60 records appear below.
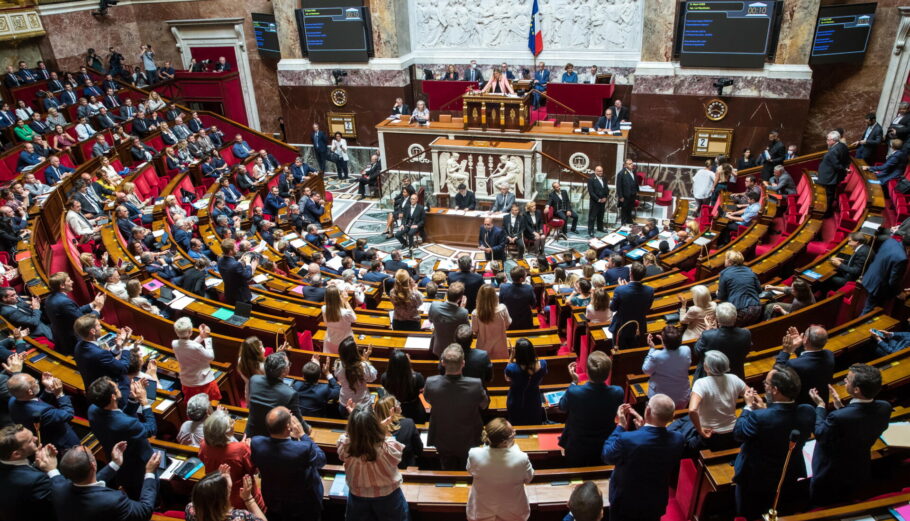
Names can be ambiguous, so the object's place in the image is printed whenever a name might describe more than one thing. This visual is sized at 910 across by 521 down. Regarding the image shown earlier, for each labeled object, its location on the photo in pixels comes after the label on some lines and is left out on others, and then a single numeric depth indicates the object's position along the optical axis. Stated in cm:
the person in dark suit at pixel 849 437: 354
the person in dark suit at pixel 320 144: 1662
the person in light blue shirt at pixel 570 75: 1556
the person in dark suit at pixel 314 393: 457
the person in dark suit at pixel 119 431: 381
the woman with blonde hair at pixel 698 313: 542
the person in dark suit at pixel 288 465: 348
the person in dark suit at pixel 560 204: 1233
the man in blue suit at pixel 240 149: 1456
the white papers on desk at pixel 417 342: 600
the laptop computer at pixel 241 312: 650
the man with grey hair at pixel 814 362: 412
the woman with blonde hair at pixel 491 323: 526
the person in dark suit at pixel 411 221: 1221
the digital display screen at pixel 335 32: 1620
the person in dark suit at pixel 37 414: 408
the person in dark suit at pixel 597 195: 1231
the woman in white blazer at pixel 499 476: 336
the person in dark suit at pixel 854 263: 640
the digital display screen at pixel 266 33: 1737
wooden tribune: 1413
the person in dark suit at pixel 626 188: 1240
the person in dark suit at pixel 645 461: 343
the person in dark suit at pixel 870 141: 1001
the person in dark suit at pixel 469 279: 665
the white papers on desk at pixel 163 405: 500
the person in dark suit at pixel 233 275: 696
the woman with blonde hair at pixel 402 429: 373
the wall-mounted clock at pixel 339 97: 1710
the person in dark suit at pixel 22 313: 647
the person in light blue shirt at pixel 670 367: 448
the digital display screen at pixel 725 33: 1314
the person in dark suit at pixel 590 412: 387
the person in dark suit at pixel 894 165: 880
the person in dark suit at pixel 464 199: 1266
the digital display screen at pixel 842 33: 1272
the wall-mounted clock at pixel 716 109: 1402
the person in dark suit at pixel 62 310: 592
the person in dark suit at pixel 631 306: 555
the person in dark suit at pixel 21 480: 340
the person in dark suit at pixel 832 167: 938
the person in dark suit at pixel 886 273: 562
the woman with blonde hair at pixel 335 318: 556
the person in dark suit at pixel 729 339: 457
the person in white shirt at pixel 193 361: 508
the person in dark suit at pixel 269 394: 400
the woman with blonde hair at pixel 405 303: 625
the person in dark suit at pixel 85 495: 319
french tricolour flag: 1474
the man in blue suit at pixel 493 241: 1096
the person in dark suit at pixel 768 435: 350
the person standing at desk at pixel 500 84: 1440
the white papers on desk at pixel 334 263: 949
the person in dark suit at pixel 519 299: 634
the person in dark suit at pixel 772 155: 1176
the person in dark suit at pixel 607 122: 1415
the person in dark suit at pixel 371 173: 1506
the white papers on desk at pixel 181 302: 690
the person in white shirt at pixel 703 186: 1198
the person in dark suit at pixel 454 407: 405
